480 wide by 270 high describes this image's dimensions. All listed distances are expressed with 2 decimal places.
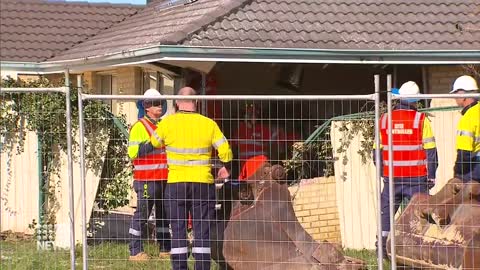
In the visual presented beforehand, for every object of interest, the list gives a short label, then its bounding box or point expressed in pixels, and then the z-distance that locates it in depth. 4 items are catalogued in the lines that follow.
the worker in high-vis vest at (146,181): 17.15
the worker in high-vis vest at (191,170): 15.61
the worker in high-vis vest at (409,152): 16.96
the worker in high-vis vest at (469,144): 16.18
